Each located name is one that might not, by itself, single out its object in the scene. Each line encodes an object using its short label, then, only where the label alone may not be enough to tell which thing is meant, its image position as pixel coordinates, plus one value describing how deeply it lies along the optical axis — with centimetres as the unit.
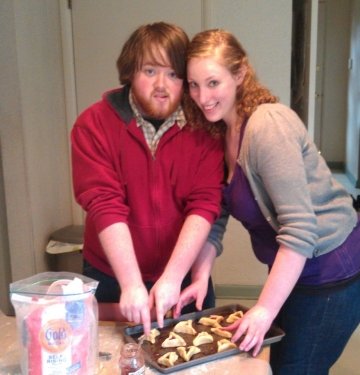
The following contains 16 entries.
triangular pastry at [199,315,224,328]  116
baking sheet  99
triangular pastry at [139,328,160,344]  110
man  116
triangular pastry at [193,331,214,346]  108
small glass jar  91
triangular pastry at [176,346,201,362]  101
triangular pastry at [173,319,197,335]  113
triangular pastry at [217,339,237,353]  104
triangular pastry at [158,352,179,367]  99
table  98
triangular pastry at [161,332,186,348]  107
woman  108
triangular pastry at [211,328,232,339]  110
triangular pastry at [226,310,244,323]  117
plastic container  84
